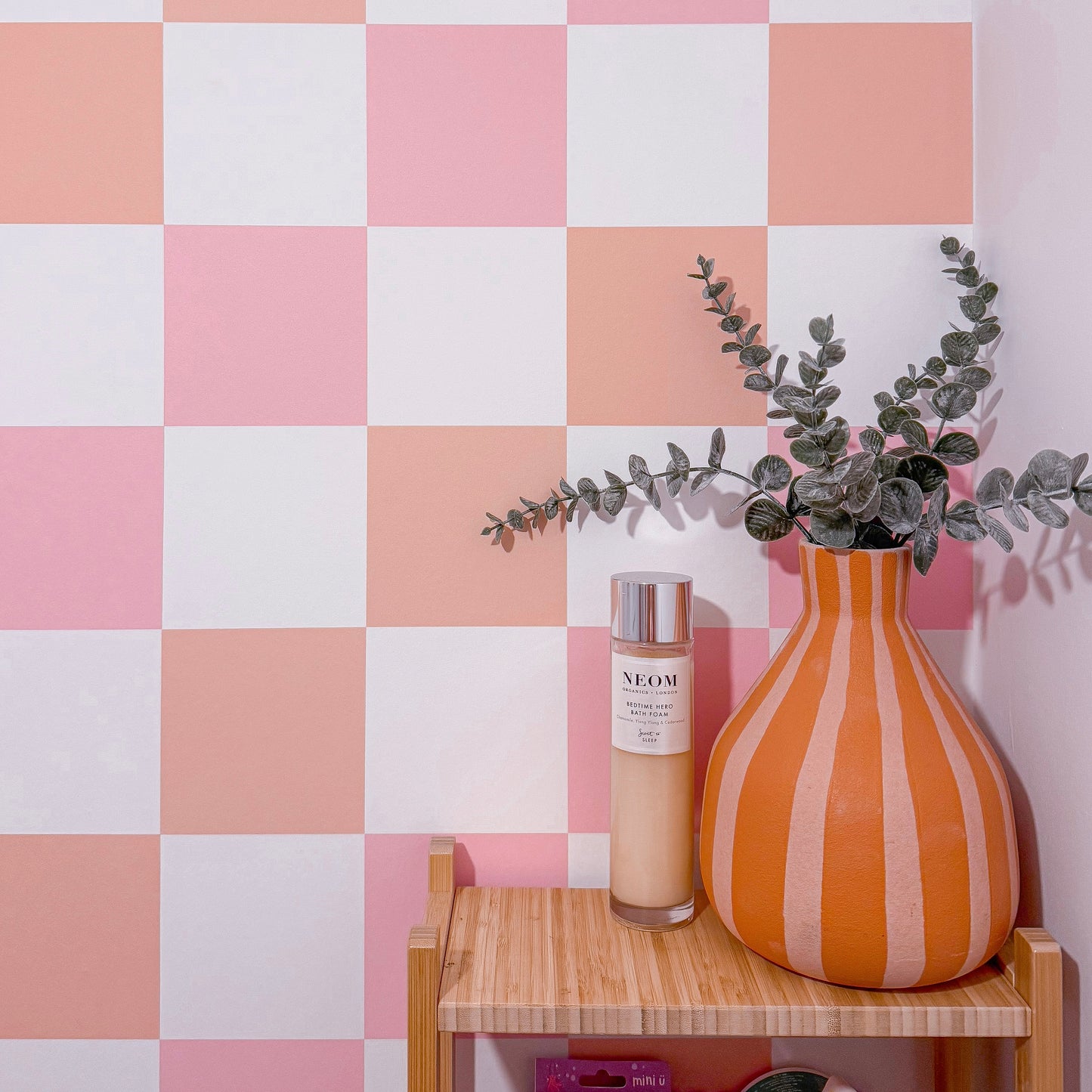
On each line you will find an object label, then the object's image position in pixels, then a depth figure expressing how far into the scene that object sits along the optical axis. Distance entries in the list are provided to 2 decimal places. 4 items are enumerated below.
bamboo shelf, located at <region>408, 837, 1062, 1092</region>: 0.60
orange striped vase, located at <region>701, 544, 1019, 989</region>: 0.58
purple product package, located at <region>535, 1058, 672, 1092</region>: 0.79
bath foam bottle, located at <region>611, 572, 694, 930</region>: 0.68
